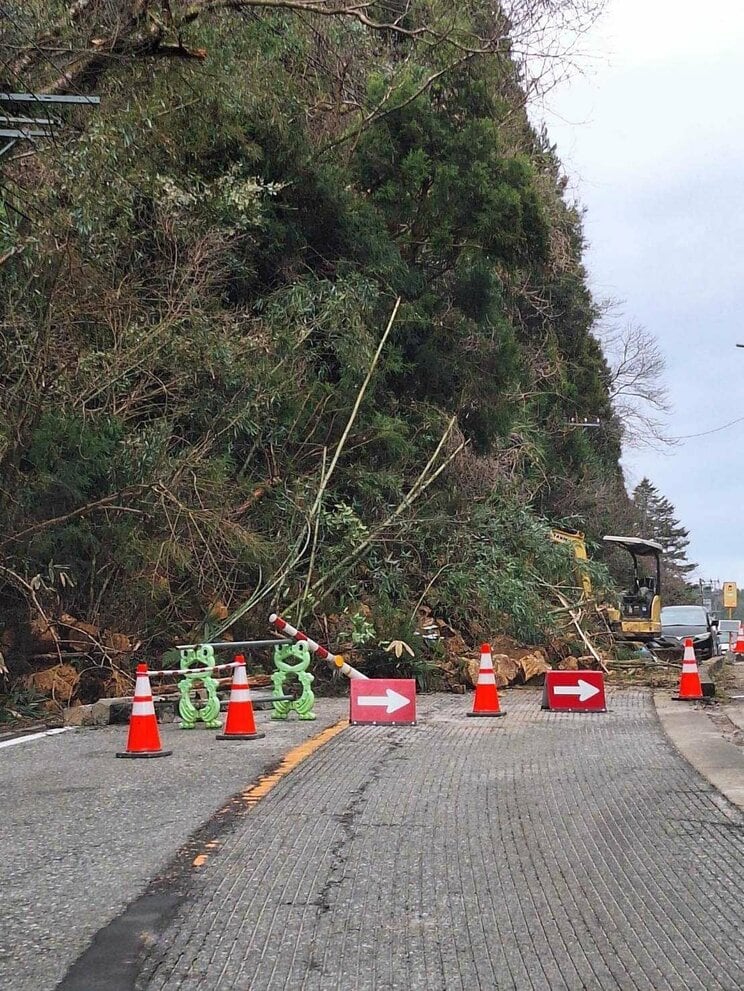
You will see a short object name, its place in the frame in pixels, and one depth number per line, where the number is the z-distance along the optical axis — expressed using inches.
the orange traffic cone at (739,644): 1245.6
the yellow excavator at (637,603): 1052.5
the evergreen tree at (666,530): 3171.3
